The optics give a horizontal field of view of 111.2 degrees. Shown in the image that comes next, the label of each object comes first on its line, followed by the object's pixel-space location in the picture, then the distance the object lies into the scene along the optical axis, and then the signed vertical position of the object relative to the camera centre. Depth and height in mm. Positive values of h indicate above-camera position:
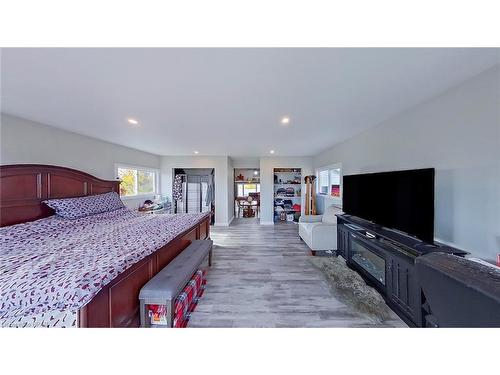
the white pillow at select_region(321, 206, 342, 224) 3846 -688
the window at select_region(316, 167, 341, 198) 4446 +138
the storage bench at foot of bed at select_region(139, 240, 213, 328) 1517 -1003
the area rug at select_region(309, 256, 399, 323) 1824 -1340
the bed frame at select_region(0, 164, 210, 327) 1258 -428
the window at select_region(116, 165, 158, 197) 4305 +118
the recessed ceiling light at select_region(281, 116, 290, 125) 2436 +966
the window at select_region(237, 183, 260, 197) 8138 -179
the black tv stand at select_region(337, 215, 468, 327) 1576 -878
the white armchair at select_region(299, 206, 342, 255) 3406 -1022
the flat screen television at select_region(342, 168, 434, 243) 1603 -161
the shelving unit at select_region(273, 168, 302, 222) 6590 -295
